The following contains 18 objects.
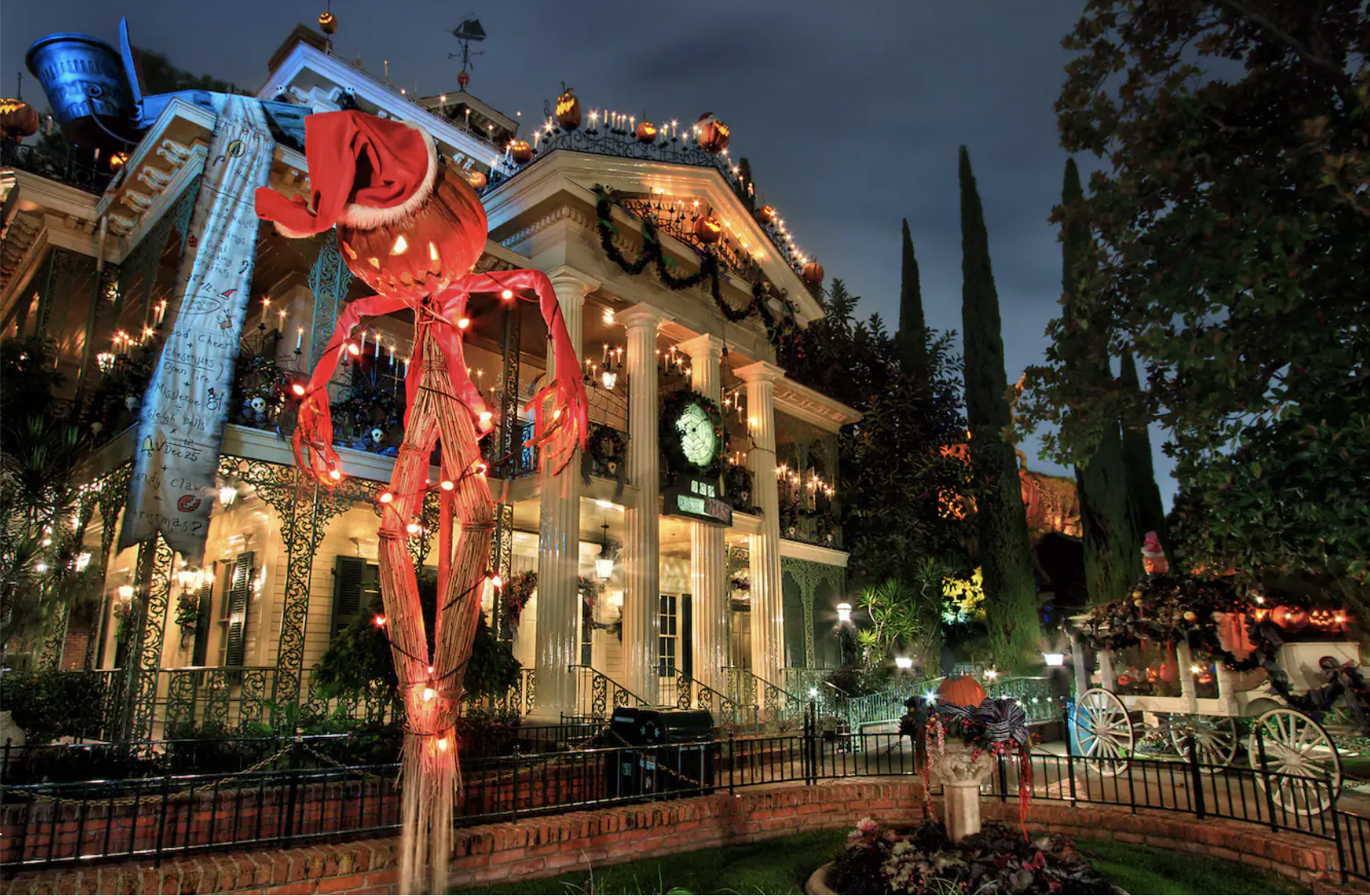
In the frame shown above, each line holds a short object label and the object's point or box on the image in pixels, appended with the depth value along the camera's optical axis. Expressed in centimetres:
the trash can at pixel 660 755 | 829
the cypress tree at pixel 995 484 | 2297
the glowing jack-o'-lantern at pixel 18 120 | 1345
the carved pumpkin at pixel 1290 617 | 1158
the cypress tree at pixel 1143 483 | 2352
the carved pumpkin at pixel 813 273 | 1883
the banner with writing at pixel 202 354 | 971
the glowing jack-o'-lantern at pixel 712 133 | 1642
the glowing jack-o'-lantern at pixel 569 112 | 1438
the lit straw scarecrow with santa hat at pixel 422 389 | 493
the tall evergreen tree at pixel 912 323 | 2803
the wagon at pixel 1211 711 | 895
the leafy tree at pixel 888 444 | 2198
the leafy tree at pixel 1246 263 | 671
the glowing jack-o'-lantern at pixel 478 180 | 1539
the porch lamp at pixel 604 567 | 1470
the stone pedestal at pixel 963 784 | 708
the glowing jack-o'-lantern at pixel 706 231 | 1625
